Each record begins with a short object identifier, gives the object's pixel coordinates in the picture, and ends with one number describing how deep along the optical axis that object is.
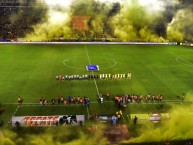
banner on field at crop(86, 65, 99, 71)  46.62
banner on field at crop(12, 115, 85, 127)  28.92
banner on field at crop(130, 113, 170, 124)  30.14
